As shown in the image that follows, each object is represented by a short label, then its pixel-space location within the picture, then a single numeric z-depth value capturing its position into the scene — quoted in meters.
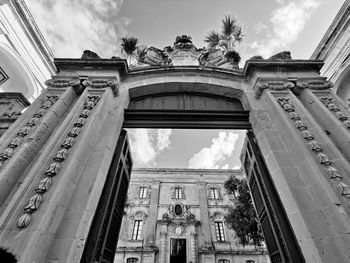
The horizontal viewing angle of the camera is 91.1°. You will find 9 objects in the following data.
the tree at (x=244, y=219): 10.42
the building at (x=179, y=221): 17.08
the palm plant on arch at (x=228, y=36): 6.63
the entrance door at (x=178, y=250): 17.27
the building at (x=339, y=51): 6.41
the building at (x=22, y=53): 7.18
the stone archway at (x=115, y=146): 2.23
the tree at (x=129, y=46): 6.84
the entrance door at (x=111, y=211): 2.65
